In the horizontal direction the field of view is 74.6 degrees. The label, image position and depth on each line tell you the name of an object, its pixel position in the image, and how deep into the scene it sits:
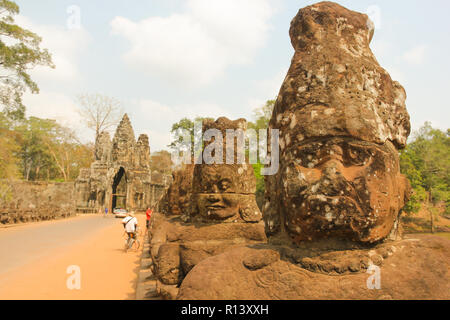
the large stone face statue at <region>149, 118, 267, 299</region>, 3.72
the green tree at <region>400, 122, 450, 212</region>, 18.15
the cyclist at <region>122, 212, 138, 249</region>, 9.53
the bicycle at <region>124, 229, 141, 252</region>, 9.64
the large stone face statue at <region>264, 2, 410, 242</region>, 1.70
